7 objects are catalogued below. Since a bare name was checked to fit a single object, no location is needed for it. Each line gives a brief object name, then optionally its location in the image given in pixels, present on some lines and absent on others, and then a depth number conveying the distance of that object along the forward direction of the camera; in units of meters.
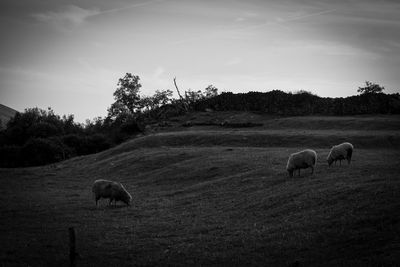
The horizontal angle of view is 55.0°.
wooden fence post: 14.69
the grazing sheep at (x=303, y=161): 31.80
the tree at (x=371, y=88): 105.38
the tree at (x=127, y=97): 112.26
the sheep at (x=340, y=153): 34.66
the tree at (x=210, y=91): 117.94
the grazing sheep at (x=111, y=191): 30.61
